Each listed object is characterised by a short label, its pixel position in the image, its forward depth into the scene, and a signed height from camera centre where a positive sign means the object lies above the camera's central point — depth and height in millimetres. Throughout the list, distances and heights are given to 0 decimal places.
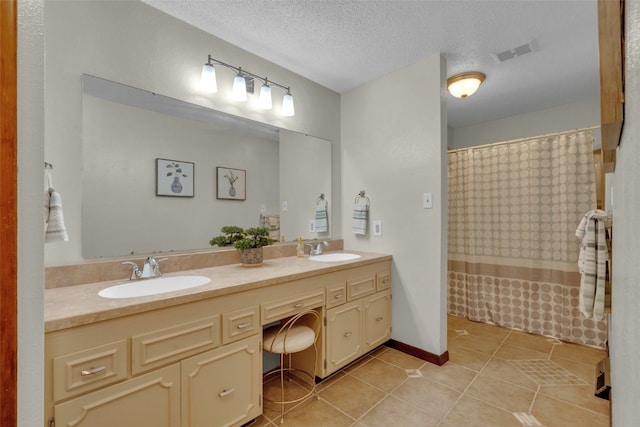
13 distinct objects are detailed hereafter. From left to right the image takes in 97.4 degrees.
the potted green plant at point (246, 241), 1859 -177
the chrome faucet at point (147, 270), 1540 -304
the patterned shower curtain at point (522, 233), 2514 -200
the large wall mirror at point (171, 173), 1528 +282
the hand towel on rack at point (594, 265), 1399 -271
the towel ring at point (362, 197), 2635 +155
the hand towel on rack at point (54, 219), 1222 -13
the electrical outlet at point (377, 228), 2558 -128
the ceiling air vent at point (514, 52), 2070 +1233
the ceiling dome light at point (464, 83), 2451 +1162
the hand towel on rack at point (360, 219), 2596 -46
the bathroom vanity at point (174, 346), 1007 -562
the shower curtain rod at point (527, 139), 2432 +715
